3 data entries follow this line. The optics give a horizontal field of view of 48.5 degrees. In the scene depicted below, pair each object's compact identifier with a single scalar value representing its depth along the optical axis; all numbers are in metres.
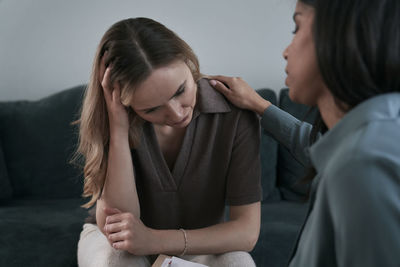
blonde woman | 1.25
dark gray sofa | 2.24
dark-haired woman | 0.57
